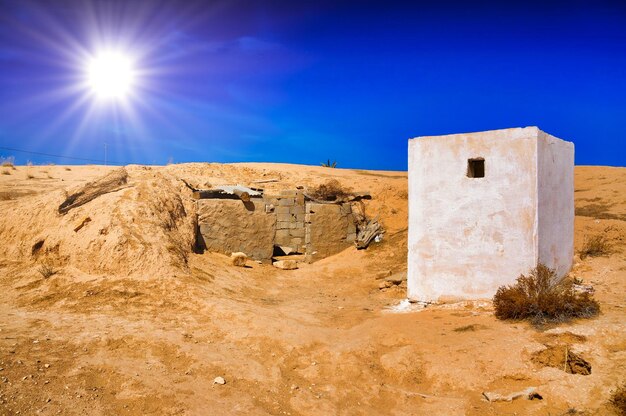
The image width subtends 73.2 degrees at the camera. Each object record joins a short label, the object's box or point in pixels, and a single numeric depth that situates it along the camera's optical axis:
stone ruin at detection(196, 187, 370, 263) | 12.88
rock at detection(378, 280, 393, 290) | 10.64
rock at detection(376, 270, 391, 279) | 11.60
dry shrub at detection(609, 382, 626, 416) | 4.32
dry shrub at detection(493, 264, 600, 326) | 6.37
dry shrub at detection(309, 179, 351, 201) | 15.84
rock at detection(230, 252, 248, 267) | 12.09
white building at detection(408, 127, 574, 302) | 7.44
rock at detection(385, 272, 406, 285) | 10.50
